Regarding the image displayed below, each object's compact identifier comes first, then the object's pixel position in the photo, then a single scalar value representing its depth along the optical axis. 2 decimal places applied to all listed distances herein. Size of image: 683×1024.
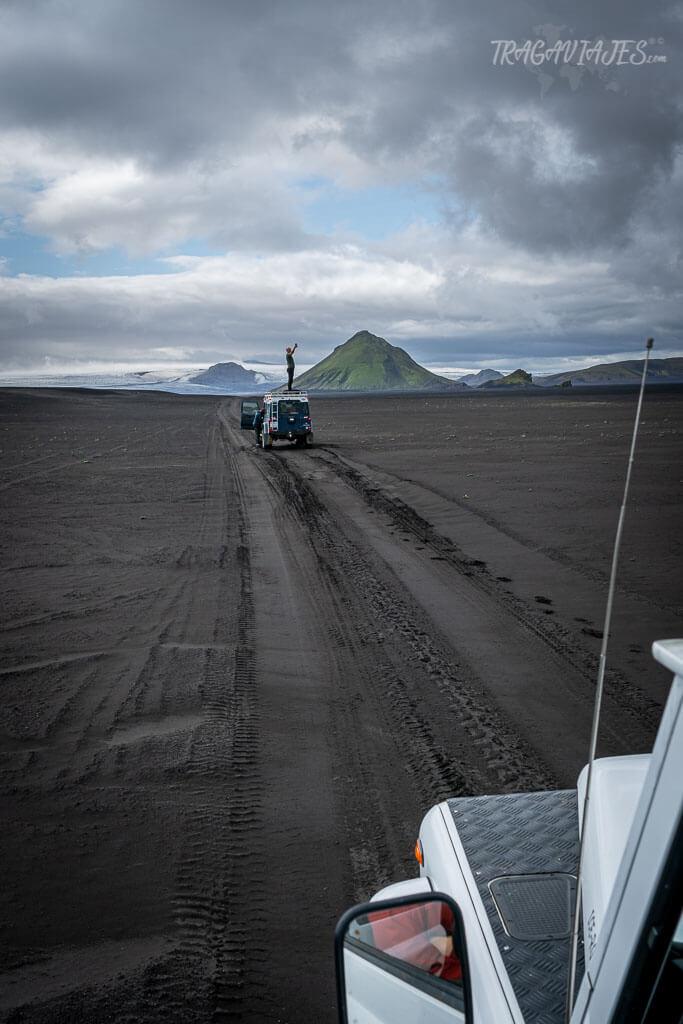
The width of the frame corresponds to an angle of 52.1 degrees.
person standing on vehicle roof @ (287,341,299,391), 34.25
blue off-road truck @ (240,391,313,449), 27.08
